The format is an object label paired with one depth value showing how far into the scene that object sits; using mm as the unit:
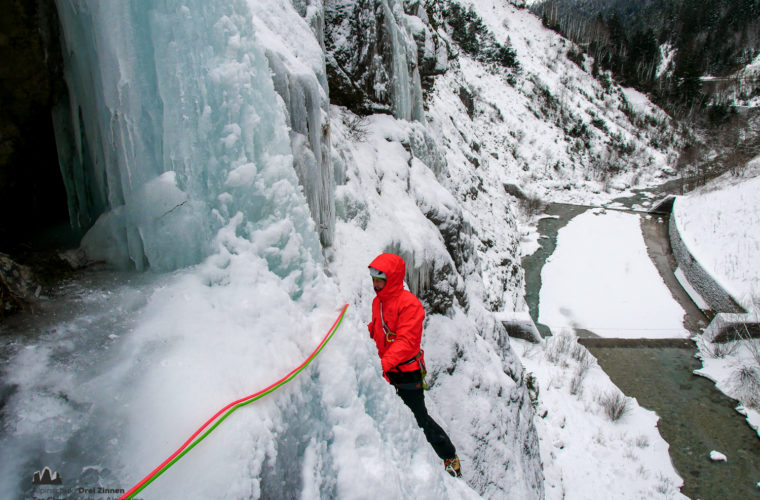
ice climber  2701
